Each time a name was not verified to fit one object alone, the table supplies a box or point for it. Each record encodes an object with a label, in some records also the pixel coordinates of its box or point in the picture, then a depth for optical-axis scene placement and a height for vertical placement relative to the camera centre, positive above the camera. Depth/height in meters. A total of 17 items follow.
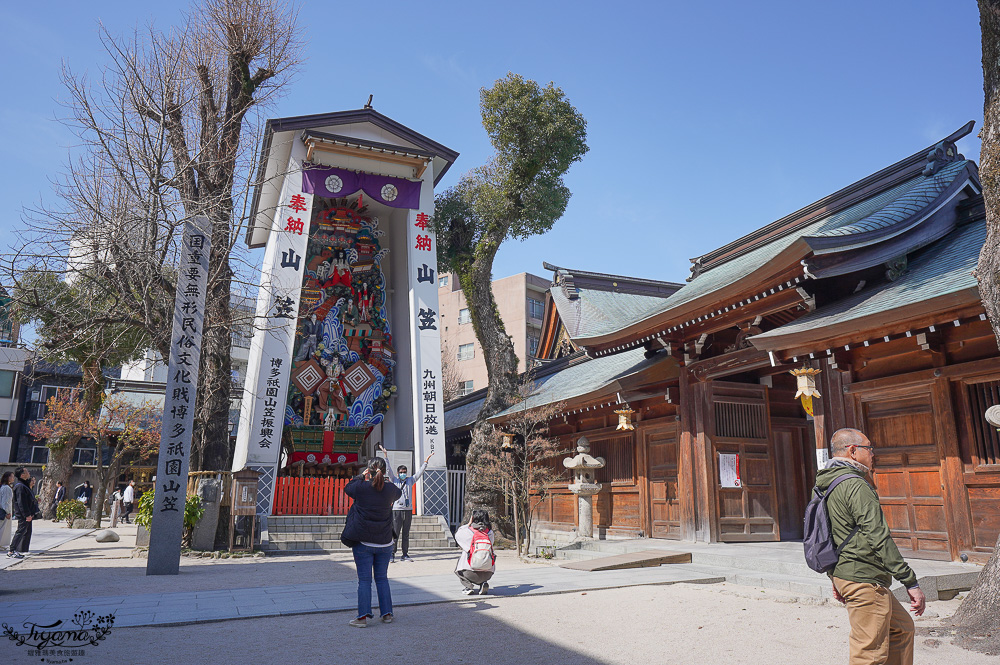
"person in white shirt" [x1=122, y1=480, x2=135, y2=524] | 24.44 -1.09
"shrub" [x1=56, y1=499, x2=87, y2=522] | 20.02 -1.17
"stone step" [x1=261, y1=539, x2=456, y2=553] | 13.12 -1.49
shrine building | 7.70 +1.43
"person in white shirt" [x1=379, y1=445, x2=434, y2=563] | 11.43 -0.64
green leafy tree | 17.11 +7.62
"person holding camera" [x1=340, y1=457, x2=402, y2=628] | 5.55 -0.51
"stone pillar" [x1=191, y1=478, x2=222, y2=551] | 12.05 -0.82
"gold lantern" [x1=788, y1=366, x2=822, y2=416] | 8.71 +1.18
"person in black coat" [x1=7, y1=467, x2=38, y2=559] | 10.72 -0.67
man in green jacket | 3.15 -0.50
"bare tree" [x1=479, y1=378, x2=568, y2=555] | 12.98 +0.26
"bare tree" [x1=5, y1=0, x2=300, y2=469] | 11.27 +5.01
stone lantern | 13.35 -0.23
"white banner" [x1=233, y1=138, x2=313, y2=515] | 14.55 +2.86
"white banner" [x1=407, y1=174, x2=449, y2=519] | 15.46 +2.81
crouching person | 6.94 -0.88
